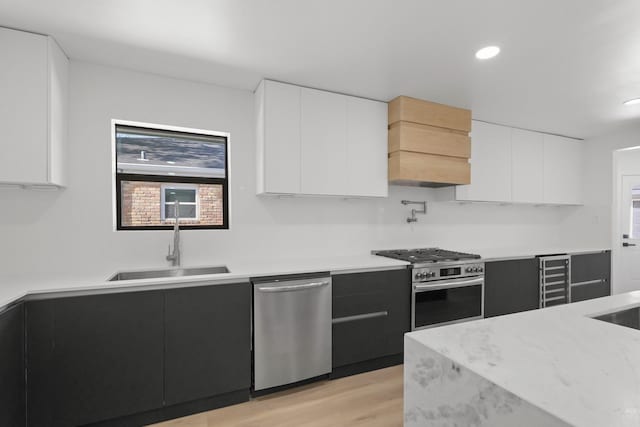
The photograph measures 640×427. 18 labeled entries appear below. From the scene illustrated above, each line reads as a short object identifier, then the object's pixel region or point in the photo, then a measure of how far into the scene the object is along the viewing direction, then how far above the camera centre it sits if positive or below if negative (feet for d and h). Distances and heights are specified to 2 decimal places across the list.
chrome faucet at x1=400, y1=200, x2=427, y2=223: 11.14 +0.10
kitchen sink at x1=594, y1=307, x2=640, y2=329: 4.16 -1.41
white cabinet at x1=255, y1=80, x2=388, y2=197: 8.25 +1.98
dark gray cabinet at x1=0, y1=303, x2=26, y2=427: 4.70 -2.47
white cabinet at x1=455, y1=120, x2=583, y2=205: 11.37 +1.82
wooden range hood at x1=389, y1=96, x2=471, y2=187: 9.35 +2.18
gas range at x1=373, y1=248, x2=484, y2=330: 8.68 -2.16
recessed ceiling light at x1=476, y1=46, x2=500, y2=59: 6.73 +3.56
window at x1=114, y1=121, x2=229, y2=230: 7.98 +0.94
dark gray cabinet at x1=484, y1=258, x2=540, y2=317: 10.05 -2.46
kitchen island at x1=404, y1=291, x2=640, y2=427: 1.99 -1.23
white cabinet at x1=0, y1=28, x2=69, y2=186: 5.90 +2.00
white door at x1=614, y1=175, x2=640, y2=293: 13.85 -0.70
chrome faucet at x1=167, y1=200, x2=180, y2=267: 7.80 -0.90
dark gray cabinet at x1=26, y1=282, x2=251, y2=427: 5.47 -2.75
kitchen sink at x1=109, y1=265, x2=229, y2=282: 7.41 -1.50
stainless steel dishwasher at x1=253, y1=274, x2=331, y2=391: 6.94 -2.70
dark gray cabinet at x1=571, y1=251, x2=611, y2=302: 11.81 -2.44
